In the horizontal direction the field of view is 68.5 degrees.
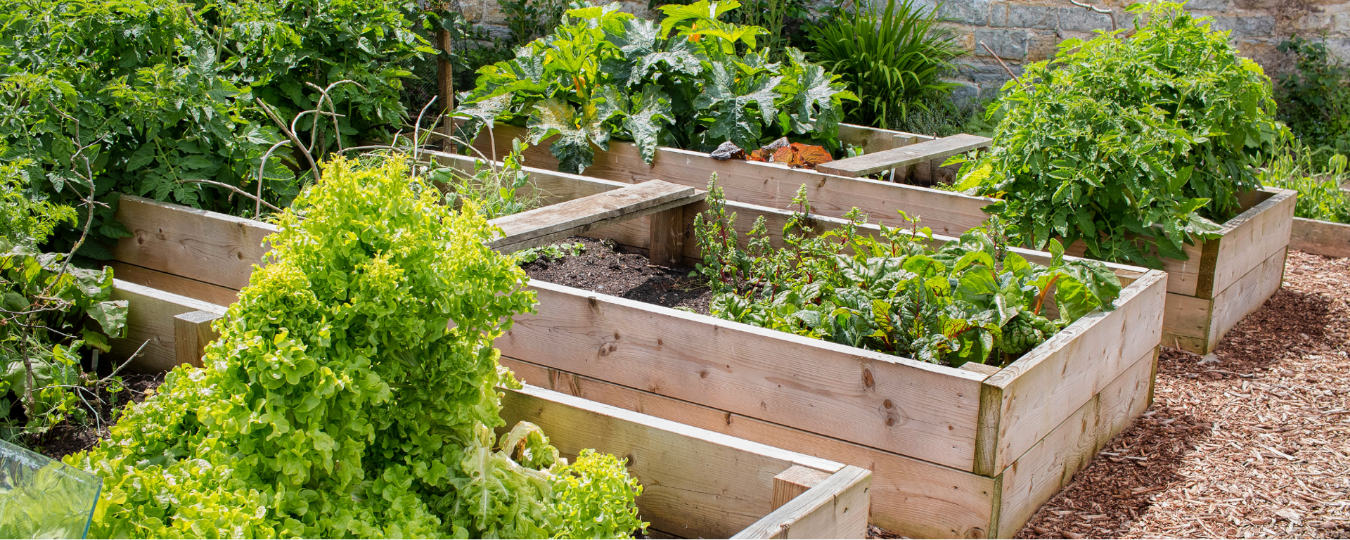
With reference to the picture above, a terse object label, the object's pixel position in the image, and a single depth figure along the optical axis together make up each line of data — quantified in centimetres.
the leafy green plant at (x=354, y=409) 145
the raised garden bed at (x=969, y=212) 368
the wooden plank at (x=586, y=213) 326
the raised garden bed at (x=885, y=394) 230
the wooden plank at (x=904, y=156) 428
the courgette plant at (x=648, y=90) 471
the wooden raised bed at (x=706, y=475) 166
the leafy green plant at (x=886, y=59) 696
